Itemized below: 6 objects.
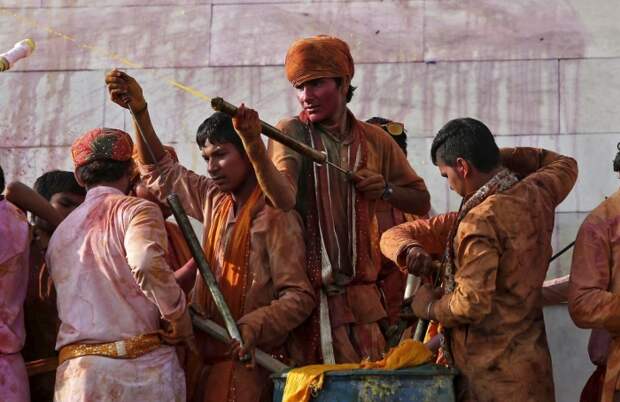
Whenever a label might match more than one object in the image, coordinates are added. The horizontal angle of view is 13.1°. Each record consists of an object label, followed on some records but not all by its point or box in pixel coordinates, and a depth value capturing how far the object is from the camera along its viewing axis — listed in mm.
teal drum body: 11052
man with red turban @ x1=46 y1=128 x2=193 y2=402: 11566
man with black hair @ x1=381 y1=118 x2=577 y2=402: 11332
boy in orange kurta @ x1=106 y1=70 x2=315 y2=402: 12085
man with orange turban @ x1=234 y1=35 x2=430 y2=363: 12450
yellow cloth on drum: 11098
